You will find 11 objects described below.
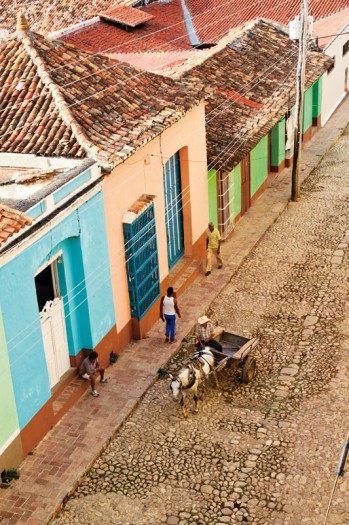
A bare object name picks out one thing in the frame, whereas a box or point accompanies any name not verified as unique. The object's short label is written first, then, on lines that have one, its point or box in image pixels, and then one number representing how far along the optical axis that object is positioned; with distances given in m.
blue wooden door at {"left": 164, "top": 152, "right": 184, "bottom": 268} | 15.59
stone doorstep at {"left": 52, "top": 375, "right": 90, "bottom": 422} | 12.08
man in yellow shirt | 16.69
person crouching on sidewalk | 12.32
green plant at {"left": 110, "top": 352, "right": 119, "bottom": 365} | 13.60
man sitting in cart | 12.75
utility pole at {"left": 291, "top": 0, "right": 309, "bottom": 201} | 19.28
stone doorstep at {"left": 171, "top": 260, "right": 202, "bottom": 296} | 16.09
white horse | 11.73
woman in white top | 13.91
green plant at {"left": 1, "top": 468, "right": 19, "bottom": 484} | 10.66
